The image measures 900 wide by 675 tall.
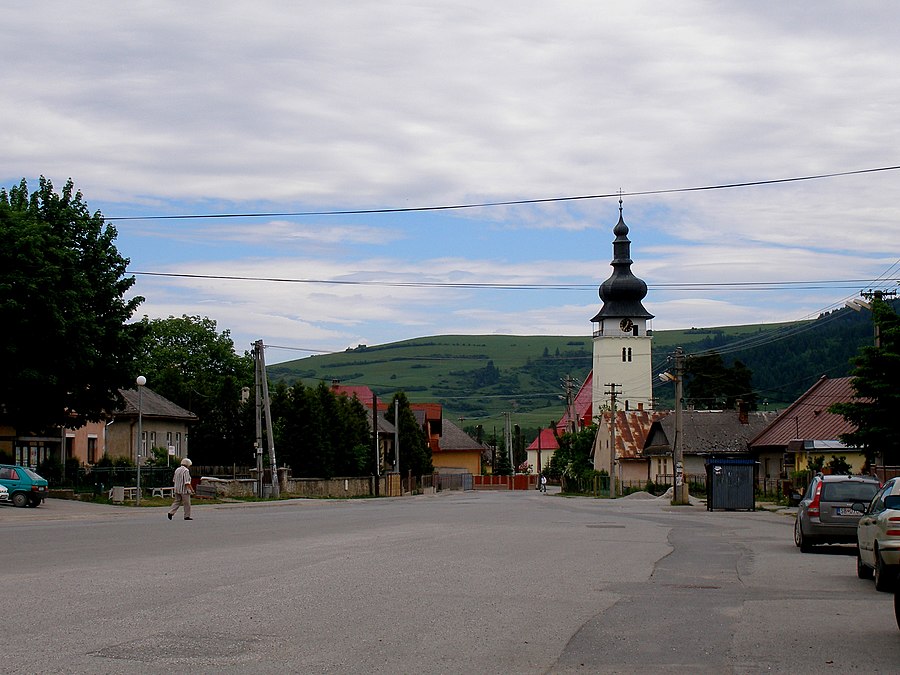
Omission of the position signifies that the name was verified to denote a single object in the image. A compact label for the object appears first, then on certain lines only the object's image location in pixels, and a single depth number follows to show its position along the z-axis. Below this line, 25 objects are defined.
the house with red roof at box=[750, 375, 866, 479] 63.04
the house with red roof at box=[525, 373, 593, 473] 111.25
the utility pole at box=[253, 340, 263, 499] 56.46
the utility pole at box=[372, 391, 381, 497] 77.00
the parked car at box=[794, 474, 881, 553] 21.31
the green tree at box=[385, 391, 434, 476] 99.31
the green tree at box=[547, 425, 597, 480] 96.16
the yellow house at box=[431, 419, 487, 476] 143.00
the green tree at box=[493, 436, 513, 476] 162.00
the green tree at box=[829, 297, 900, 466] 33.41
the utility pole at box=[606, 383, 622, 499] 74.25
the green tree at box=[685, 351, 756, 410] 110.75
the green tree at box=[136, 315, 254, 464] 74.56
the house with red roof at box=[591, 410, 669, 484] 93.19
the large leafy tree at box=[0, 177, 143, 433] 41.50
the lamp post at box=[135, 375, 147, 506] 41.27
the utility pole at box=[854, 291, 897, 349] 41.98
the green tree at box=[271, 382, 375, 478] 73.62
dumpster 46.28
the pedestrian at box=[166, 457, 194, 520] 30.56
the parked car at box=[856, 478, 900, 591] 13.19
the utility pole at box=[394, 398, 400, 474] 85.41
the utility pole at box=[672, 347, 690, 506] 54.44
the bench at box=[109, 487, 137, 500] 45.75
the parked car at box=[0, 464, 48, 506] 38.38
